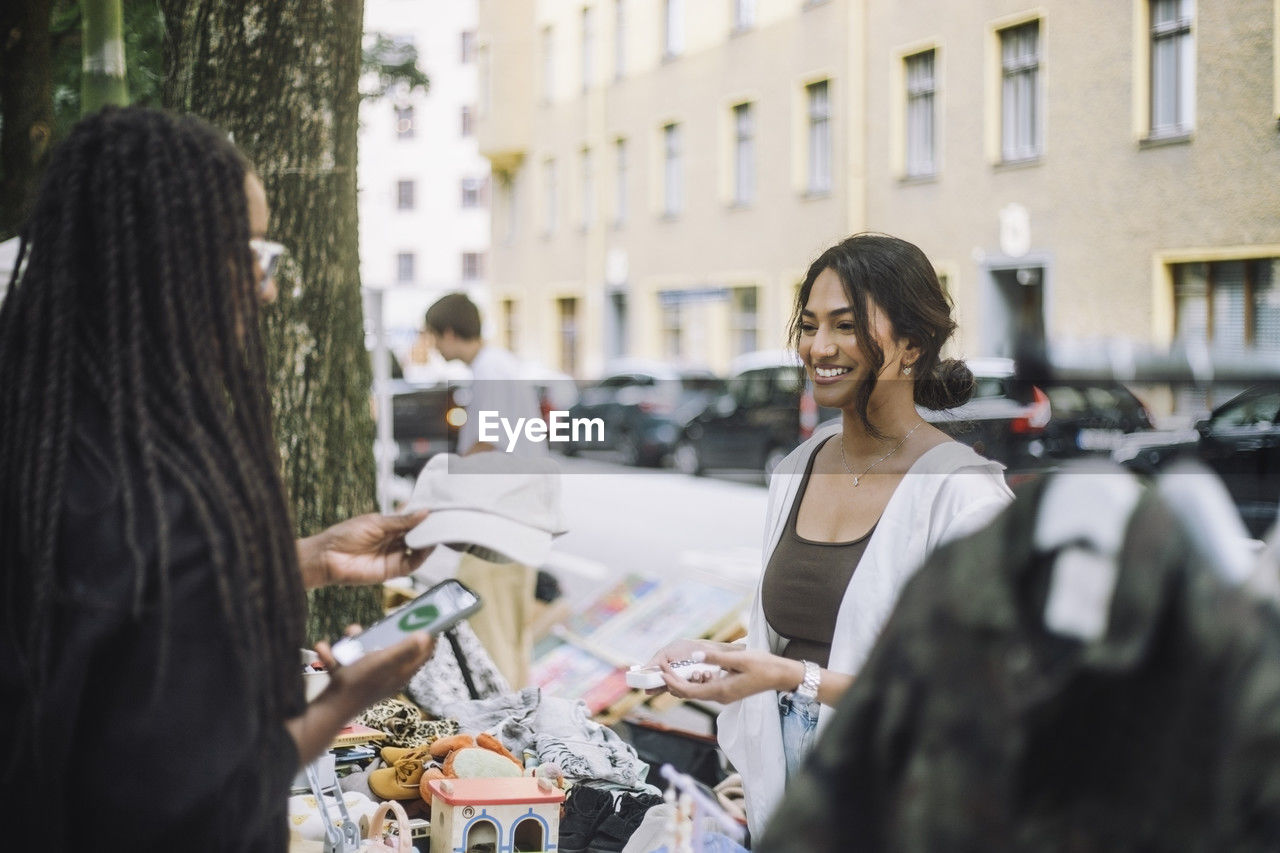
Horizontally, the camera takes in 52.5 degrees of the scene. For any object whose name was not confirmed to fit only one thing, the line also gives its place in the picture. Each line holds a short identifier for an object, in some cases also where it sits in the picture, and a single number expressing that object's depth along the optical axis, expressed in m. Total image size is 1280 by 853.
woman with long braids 1.35
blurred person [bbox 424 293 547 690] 5.64
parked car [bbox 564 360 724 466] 17.30
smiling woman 2.47
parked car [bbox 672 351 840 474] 15.21
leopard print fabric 3.45
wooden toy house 2.72
